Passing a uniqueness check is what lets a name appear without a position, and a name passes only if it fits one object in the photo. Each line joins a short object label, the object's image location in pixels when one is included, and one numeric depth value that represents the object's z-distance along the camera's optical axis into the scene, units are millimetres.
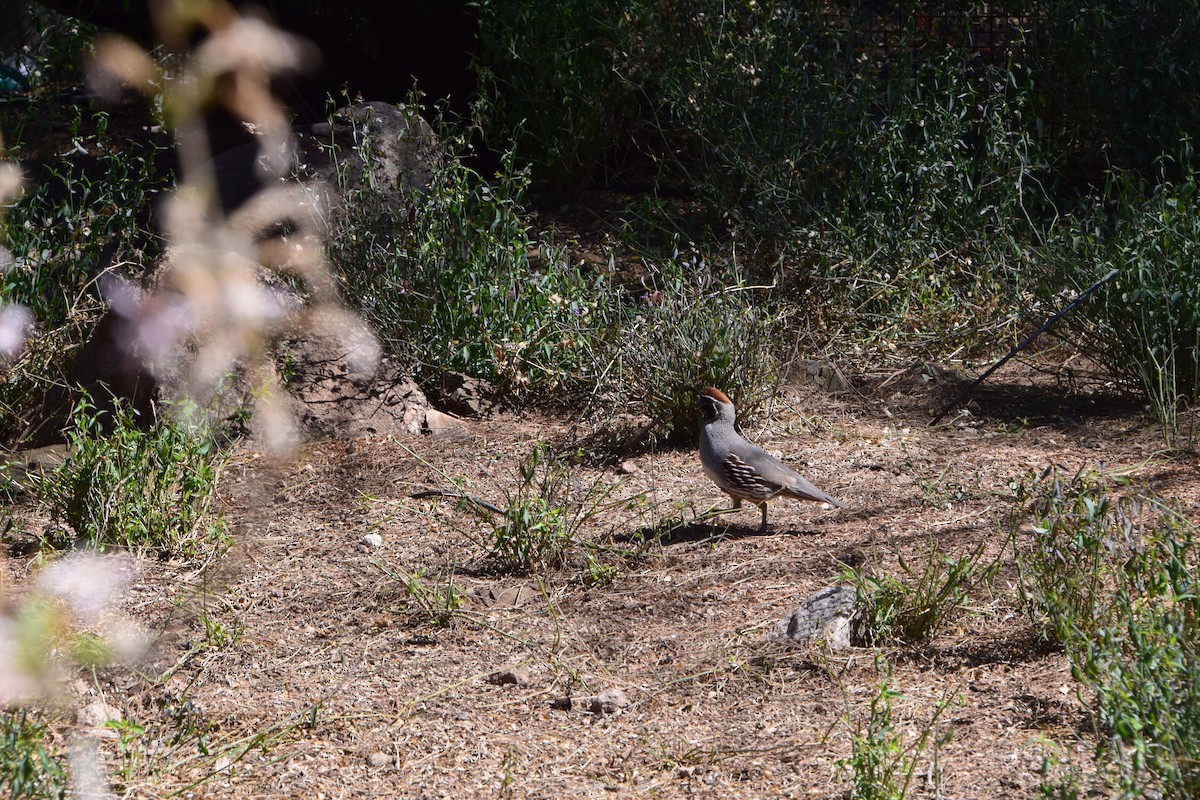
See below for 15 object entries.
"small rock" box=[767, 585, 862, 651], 7348
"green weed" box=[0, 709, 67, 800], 4844
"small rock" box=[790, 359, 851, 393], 12539
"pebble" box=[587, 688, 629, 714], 6961
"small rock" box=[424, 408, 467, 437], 11937
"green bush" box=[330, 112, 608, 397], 12352
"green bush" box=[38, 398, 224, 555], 8875
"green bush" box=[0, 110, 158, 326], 11992
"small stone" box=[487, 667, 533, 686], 7297
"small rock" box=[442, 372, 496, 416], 12477
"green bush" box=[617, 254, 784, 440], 11094
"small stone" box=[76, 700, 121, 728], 6676
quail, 9141
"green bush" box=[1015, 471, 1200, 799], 4961
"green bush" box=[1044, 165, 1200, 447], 10570
